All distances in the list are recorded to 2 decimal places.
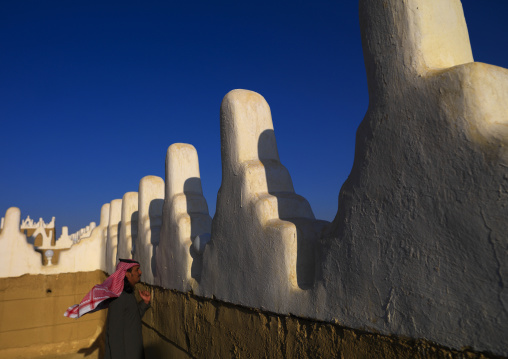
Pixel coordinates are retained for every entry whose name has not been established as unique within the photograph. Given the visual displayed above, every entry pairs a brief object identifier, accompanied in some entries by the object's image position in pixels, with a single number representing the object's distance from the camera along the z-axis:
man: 3.55
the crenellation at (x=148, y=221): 4.99
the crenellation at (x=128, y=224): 6.07
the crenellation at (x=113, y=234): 6.86
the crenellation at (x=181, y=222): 3.79
